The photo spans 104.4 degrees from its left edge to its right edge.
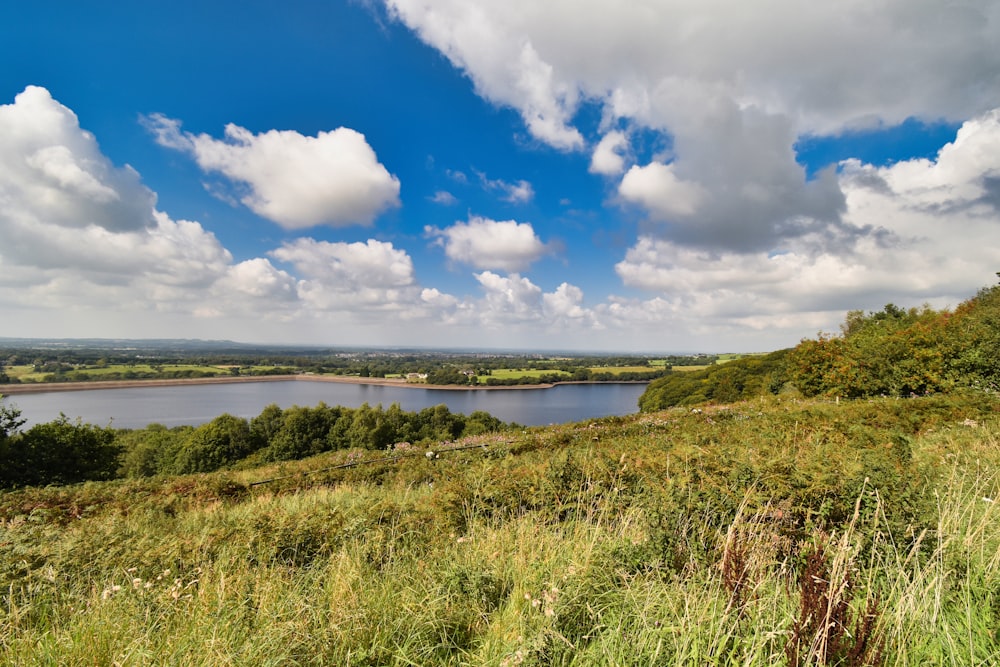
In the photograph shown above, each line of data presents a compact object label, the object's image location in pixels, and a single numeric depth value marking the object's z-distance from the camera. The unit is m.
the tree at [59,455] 17.20
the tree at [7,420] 19.31
